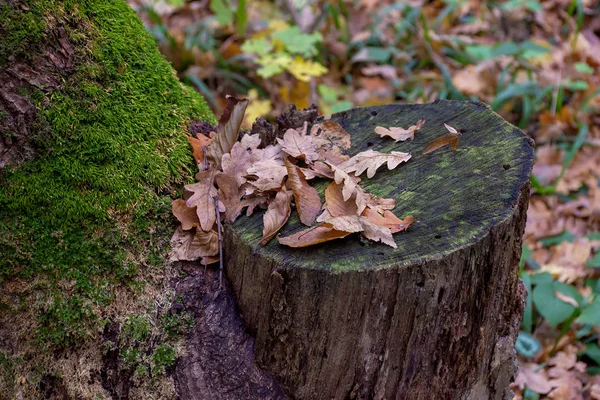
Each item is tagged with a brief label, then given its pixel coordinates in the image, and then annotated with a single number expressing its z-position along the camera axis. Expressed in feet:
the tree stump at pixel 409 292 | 4.26
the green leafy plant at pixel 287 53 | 7.66
